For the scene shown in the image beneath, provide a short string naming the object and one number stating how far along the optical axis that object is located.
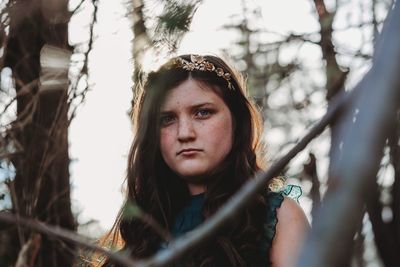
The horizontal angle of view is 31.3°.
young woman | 1.91
